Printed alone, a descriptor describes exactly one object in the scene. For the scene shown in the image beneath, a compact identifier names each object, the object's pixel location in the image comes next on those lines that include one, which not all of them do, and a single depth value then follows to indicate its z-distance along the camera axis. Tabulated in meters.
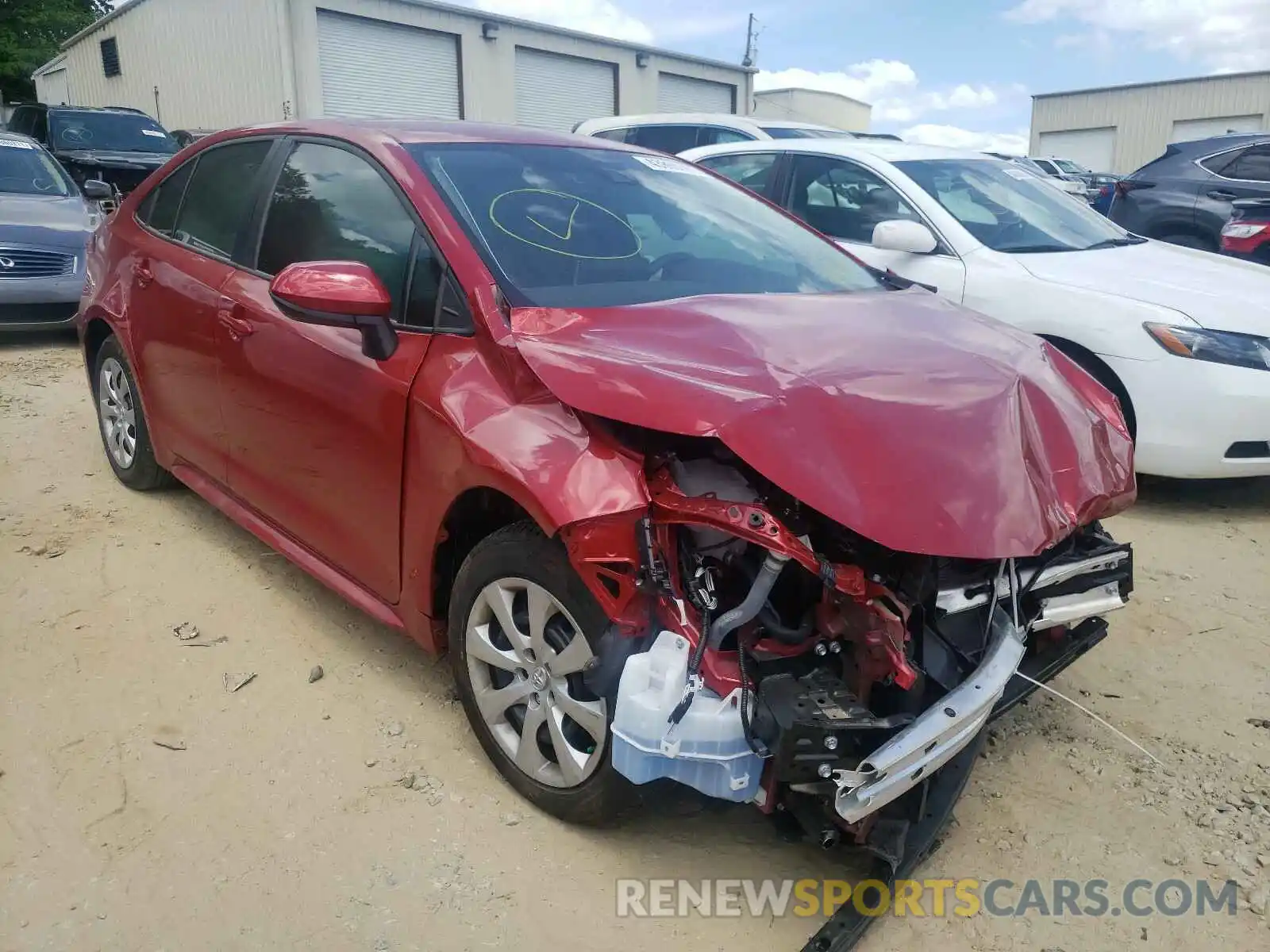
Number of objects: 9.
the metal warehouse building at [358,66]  18.70
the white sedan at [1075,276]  4.39
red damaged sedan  2.04
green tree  31.29
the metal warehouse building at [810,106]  34.59
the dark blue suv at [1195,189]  9.18
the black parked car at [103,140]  11.95
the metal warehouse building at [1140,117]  32.41
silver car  7.54
